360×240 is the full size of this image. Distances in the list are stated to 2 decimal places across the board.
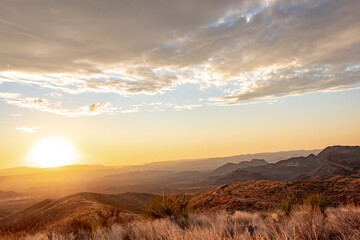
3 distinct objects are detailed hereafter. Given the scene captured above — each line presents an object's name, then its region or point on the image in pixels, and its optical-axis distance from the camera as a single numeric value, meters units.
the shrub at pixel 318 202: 11.92
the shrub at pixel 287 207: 11.95
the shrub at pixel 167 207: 11.88
